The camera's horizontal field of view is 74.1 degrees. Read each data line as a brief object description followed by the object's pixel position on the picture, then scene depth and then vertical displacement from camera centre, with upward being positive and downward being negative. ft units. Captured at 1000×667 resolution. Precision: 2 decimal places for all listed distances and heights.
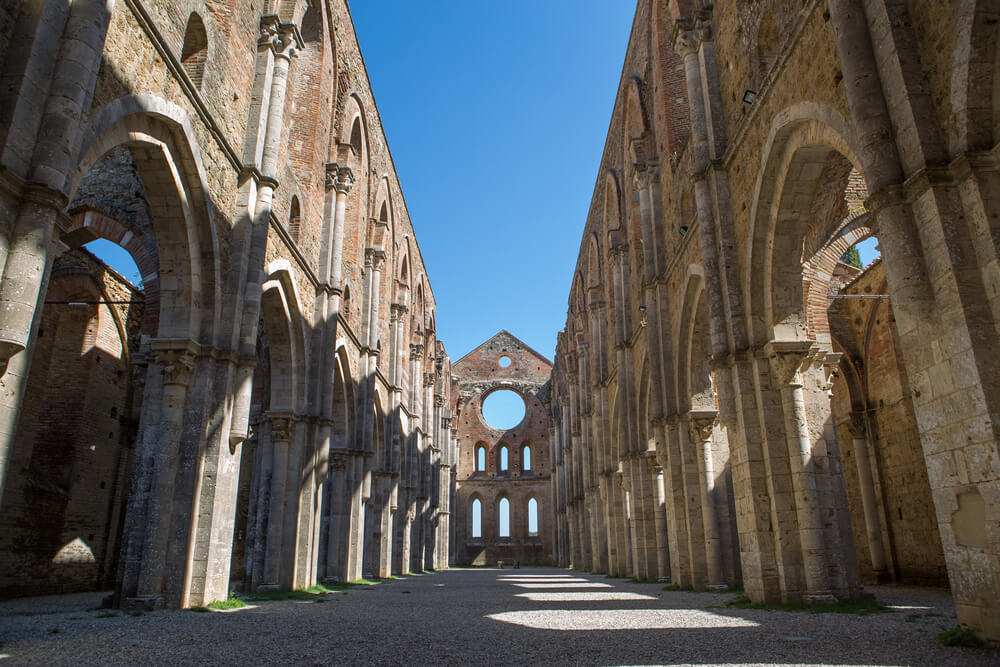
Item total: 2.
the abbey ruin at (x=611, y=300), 18.61 +11.84
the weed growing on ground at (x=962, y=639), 16.68 -2.70
